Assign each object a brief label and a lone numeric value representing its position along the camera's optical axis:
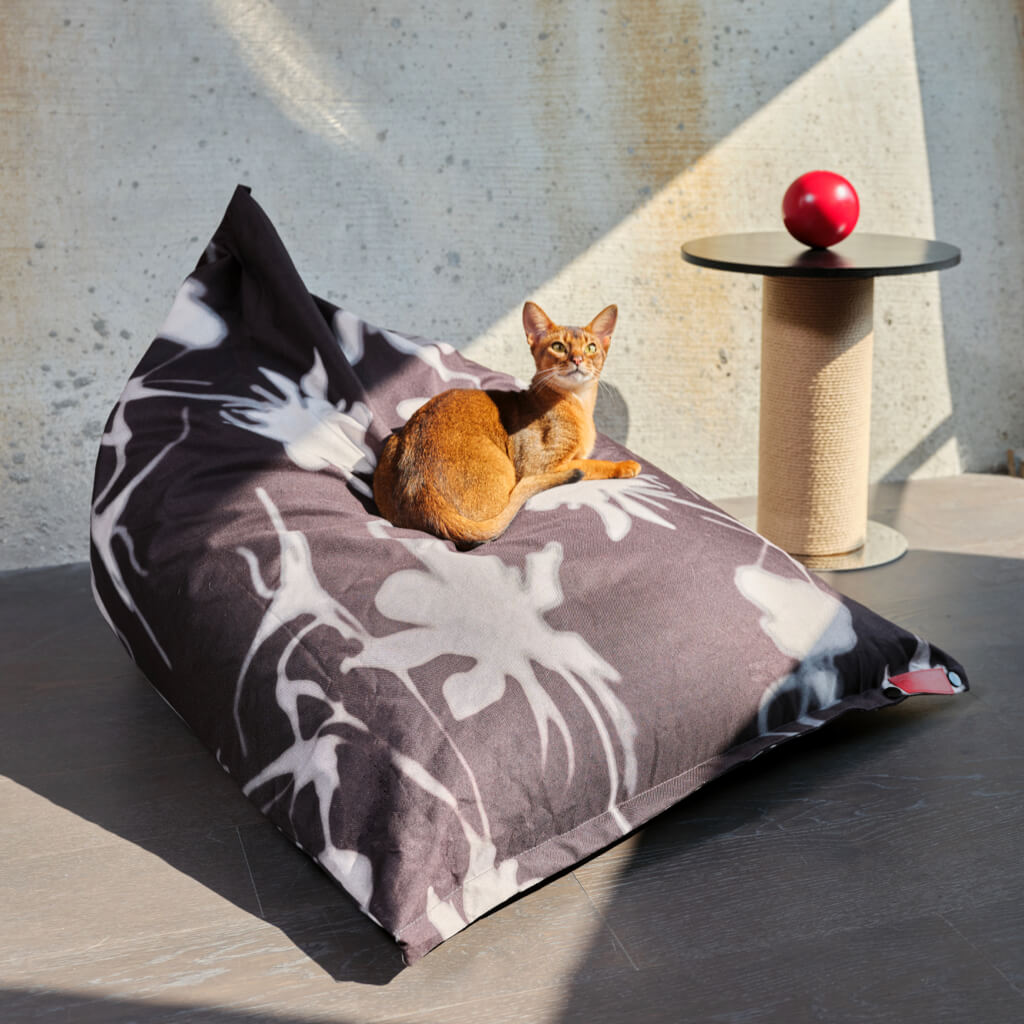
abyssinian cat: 2.17
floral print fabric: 1.69
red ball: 2.85
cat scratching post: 2.89
